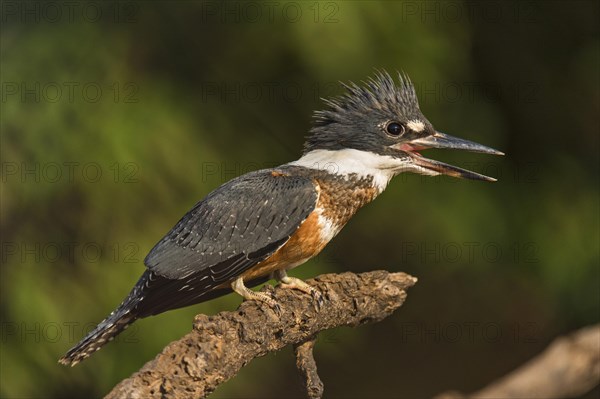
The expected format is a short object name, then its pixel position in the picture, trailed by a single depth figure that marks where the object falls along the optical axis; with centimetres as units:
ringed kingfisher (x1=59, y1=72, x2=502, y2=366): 503
